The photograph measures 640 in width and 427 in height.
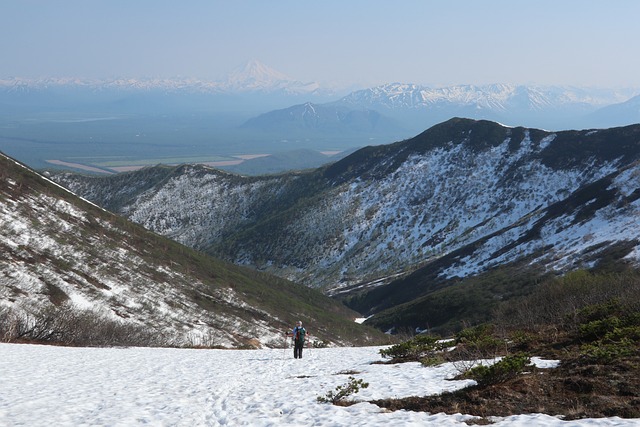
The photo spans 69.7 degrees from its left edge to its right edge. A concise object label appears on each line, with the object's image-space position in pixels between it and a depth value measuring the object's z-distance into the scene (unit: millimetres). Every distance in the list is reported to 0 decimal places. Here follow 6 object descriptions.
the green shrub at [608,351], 13727
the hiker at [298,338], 27422
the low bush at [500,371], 12469
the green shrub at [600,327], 17531
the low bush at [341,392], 14734
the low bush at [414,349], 22384
